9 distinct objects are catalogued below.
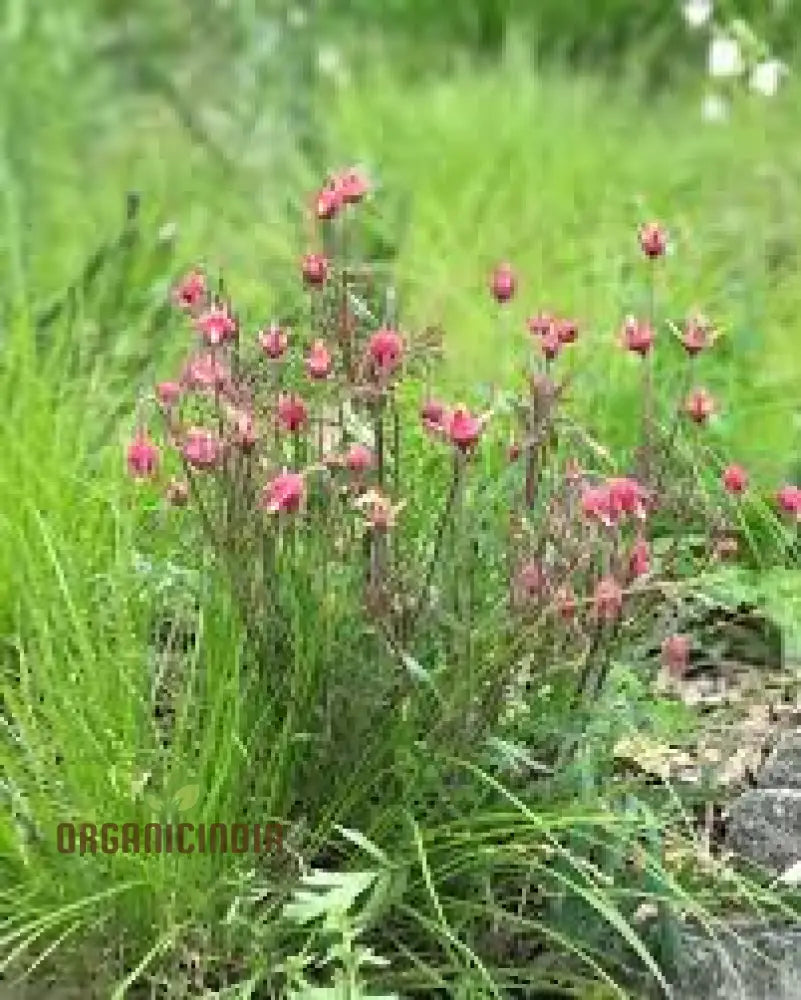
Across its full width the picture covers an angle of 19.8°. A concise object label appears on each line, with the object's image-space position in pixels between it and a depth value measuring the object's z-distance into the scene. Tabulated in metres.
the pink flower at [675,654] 2.73
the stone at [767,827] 2.74
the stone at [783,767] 2.88
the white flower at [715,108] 5.41
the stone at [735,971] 2.57
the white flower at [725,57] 4.58
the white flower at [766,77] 4.24
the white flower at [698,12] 4.85
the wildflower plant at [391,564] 2.52
